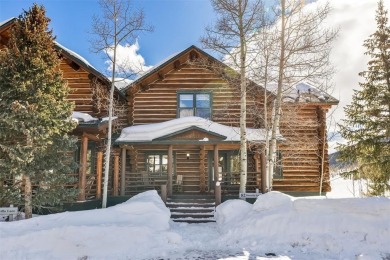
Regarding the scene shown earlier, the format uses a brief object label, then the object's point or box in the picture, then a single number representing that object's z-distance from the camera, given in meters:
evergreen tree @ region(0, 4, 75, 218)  10.84
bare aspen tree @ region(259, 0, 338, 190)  13.52
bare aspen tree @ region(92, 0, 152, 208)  14.33
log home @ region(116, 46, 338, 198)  18.58
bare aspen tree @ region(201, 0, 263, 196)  13.28
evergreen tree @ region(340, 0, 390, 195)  13.95
